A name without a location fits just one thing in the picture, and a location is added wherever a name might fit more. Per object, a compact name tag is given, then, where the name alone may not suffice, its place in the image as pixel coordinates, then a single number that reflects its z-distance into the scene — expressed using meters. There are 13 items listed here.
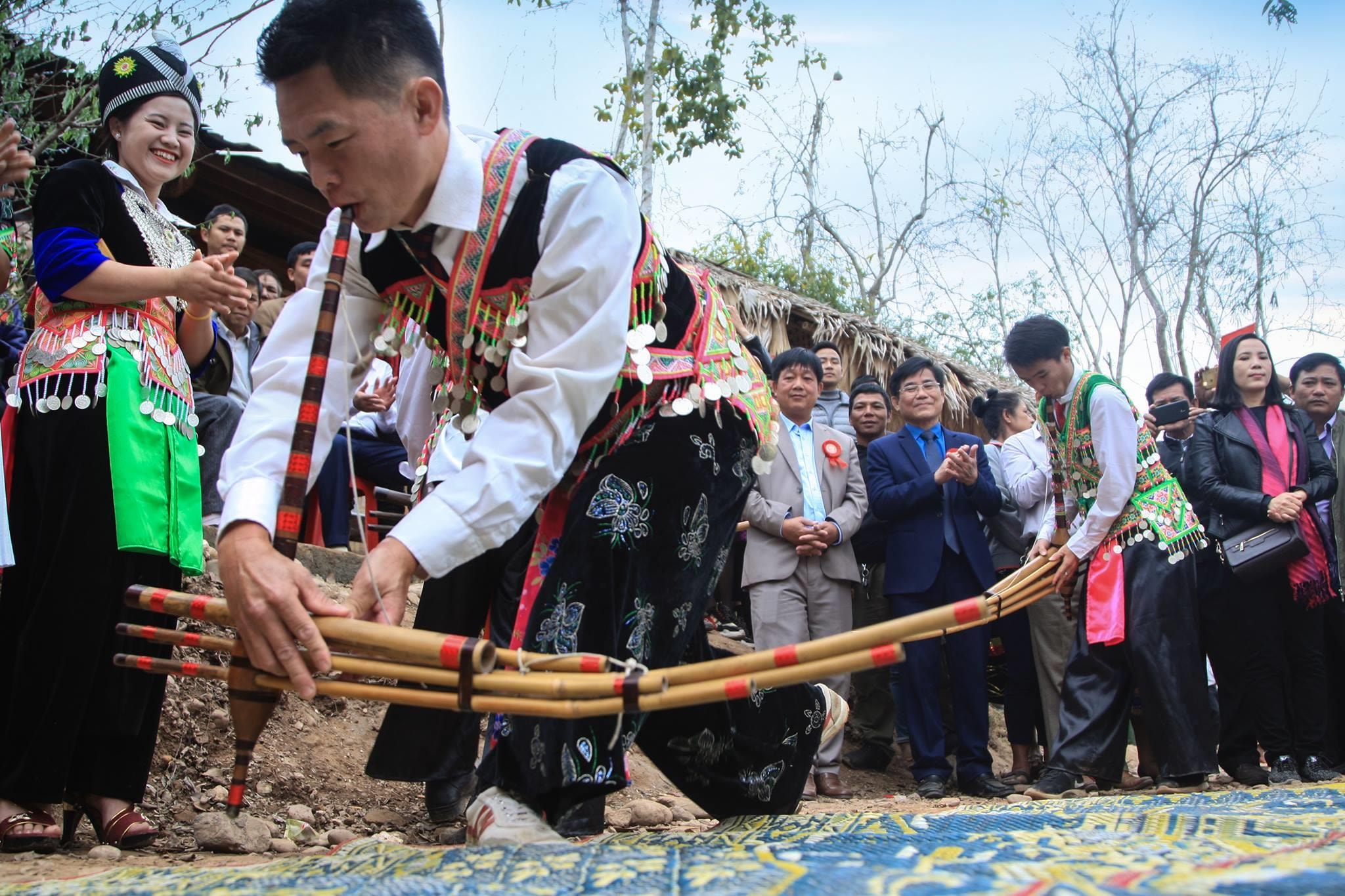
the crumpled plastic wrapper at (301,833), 3.20
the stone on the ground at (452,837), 3.18
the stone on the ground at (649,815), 3.93
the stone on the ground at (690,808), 4.35
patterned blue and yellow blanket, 1.48
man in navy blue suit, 5.29
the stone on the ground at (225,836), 2.88
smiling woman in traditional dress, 2.76
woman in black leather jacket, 5.29
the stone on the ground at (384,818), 3.56
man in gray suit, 5.43
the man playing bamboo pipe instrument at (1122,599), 4.88
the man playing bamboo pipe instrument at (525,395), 1.93
